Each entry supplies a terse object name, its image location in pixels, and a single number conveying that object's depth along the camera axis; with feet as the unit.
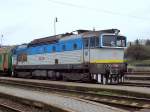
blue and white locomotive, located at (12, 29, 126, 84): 82.99
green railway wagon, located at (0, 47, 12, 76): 135.17
